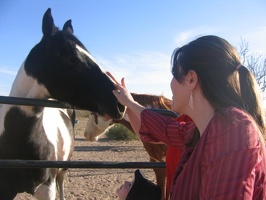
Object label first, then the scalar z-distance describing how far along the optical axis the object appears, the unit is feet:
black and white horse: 7.20
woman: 2.85
